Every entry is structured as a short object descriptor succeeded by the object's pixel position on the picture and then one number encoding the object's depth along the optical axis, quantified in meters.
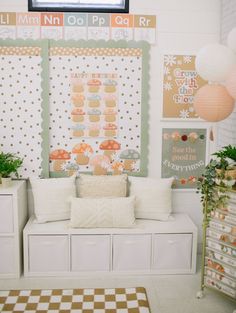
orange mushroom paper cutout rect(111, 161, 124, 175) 4.21
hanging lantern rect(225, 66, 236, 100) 3.11
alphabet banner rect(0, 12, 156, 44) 3.98
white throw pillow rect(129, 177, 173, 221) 4.09
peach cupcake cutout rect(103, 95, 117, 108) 4.12
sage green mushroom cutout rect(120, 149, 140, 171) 4.20
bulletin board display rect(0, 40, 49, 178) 4.01
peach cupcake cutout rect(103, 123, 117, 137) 4.15
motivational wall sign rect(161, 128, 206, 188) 4.23
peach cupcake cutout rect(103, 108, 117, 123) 4.14
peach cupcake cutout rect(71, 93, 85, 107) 4.10
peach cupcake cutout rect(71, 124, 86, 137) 4.14
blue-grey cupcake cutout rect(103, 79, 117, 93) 4.10
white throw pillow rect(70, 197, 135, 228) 3.83
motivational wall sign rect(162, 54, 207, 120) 4.11
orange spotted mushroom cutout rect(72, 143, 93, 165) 4.17
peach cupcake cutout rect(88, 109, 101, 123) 4.13
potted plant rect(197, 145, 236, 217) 3.35
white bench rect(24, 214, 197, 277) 3.84
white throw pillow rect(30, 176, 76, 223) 4.00
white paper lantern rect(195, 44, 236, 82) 3.20
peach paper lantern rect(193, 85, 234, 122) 3.34
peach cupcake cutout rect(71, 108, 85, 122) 4.12
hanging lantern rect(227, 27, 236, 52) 3.14
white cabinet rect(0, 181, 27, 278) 3.76
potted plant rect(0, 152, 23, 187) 3.87
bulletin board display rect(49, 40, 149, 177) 4.05
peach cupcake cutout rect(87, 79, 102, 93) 4.09
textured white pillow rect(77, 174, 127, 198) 4.09
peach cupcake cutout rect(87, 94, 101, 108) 4.11
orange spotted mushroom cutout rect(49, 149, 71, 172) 4.16
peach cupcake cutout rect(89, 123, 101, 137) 4.14
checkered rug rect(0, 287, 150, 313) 3.34
